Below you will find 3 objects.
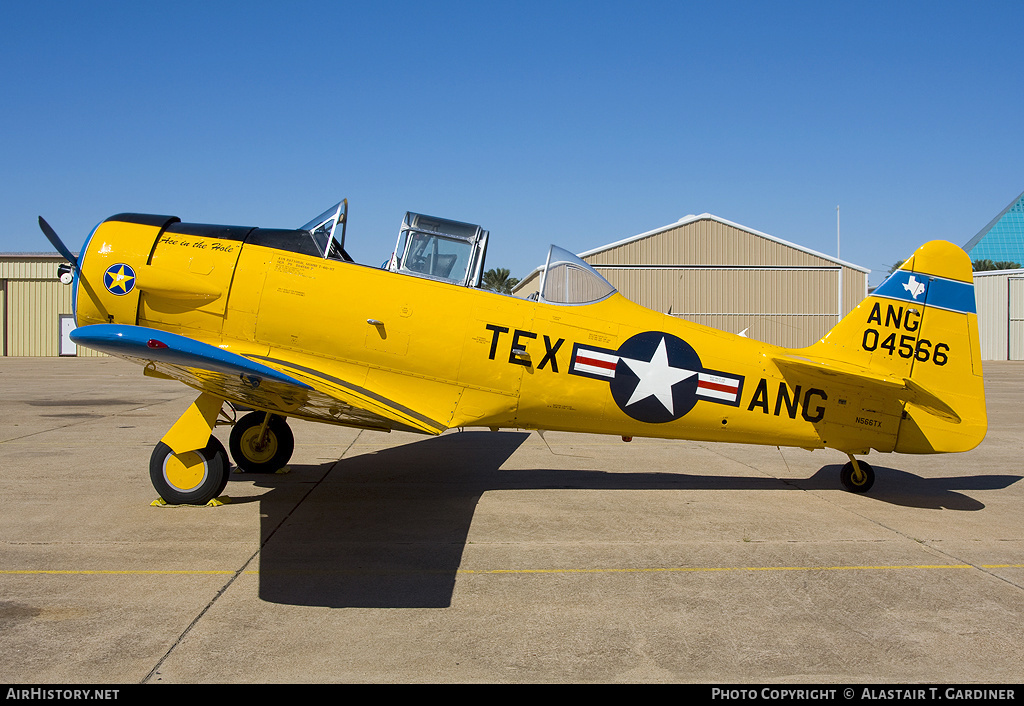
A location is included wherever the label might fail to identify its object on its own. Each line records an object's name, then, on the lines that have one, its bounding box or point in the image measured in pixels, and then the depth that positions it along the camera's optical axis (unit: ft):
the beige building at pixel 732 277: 122.42
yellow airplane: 20.56
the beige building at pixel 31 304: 137.90
